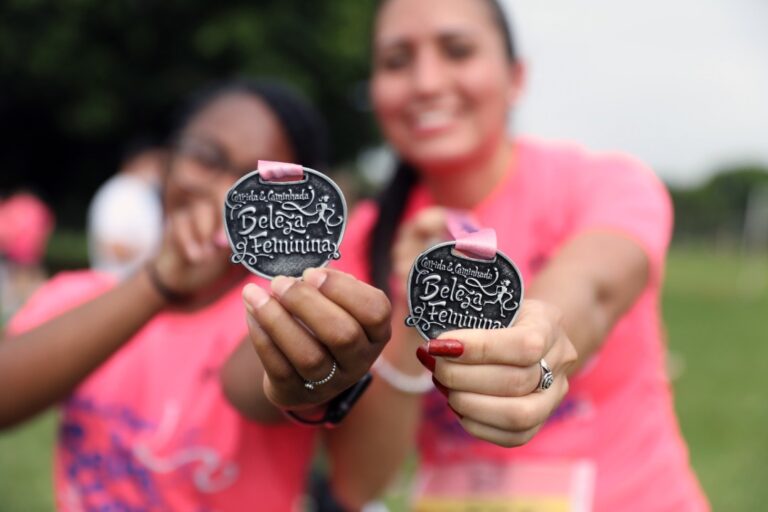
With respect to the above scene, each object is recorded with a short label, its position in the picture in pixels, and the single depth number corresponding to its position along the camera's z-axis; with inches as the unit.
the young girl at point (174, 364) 63.9
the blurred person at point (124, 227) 182.2
